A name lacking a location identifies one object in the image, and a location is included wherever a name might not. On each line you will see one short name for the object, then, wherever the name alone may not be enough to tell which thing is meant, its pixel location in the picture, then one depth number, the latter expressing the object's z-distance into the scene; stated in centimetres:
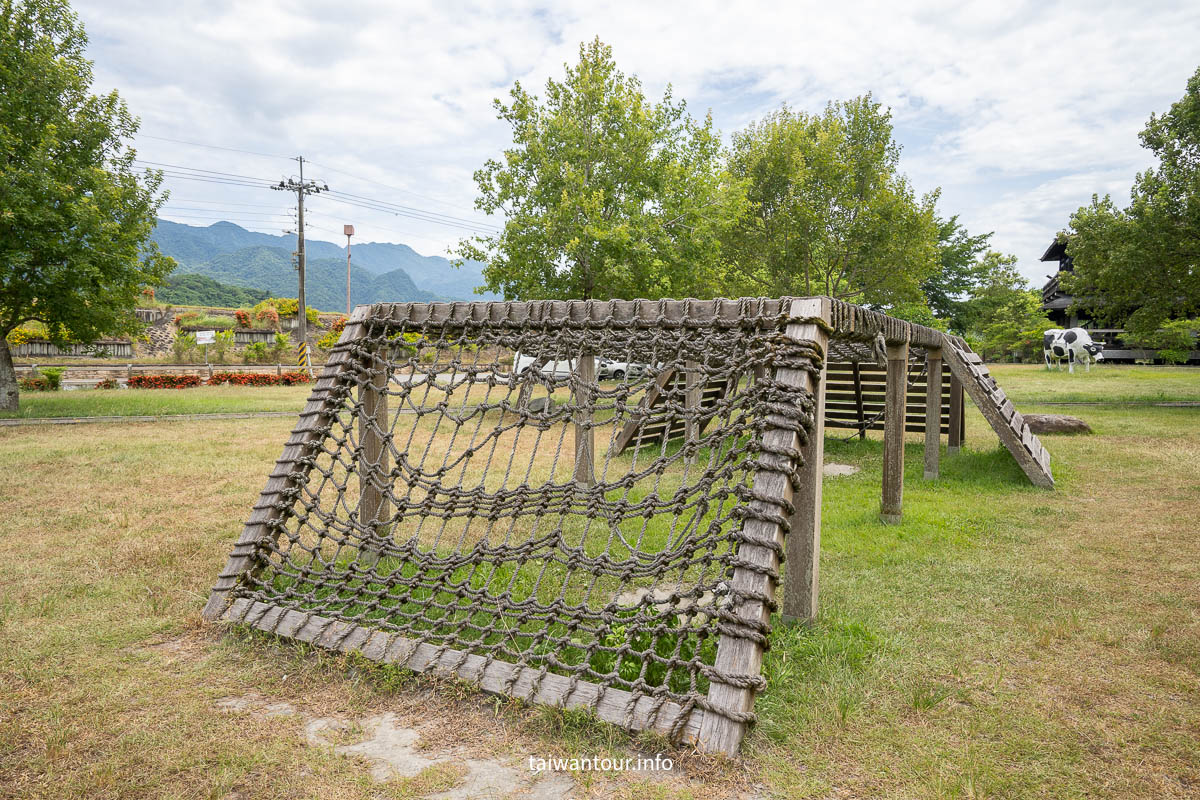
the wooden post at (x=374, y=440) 421
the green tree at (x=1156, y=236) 1359
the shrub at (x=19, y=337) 2166
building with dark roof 3005
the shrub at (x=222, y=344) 2614
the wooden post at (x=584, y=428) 394
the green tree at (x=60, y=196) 1166
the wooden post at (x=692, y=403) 310
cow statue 2475
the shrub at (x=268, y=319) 3397
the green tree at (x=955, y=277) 3691
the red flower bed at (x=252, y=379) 2158
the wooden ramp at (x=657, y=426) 778
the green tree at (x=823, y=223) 1866
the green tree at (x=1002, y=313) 3212
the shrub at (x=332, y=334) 2585
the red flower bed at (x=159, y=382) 1975
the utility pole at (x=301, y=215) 2912
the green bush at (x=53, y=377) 1780
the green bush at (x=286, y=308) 3488
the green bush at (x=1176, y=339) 2208
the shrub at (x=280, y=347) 2720
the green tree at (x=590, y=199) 1088
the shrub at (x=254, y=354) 2620
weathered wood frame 244
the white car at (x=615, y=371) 2136
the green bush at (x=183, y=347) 2530
